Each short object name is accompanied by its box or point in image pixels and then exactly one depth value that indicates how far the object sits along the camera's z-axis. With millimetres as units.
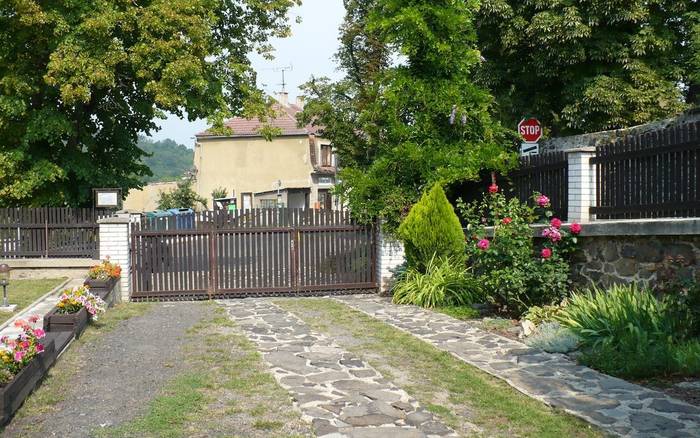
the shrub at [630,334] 6398
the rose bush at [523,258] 9398
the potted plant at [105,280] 11398
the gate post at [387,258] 13570
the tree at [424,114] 12992
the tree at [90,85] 16578
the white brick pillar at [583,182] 9578
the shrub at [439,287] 11539
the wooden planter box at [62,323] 8438
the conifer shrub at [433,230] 12047
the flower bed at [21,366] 5133
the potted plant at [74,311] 8461
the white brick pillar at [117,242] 13031
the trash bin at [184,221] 13492
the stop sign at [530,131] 14711
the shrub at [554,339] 7559
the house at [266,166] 40469
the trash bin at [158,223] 13469
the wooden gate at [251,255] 13422
